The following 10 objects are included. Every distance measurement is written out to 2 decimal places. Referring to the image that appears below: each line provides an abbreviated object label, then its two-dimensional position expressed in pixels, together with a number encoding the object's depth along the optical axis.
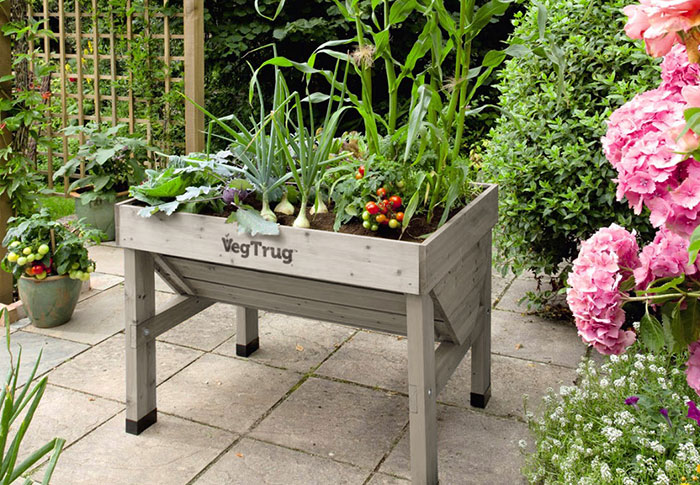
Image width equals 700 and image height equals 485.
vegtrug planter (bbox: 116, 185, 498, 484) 1.96
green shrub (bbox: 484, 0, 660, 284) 2.82
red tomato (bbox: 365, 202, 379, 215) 1.98
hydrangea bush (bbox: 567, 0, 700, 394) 0.98
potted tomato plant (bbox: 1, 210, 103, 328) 3.13
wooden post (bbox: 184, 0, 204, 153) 3.80
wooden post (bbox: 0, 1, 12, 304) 3.25
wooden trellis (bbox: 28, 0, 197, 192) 4.85
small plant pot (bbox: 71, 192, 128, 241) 4.41
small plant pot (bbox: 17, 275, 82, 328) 3.13
